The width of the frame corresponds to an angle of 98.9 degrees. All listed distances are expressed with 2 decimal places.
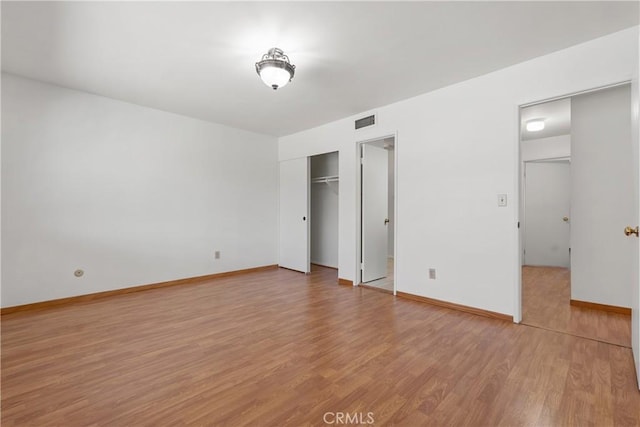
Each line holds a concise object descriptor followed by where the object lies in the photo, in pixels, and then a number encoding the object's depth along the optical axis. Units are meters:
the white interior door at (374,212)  4.30
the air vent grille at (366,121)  3.97
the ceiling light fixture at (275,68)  2.36
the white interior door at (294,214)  5.16
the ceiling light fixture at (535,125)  4.36
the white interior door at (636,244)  1.77
